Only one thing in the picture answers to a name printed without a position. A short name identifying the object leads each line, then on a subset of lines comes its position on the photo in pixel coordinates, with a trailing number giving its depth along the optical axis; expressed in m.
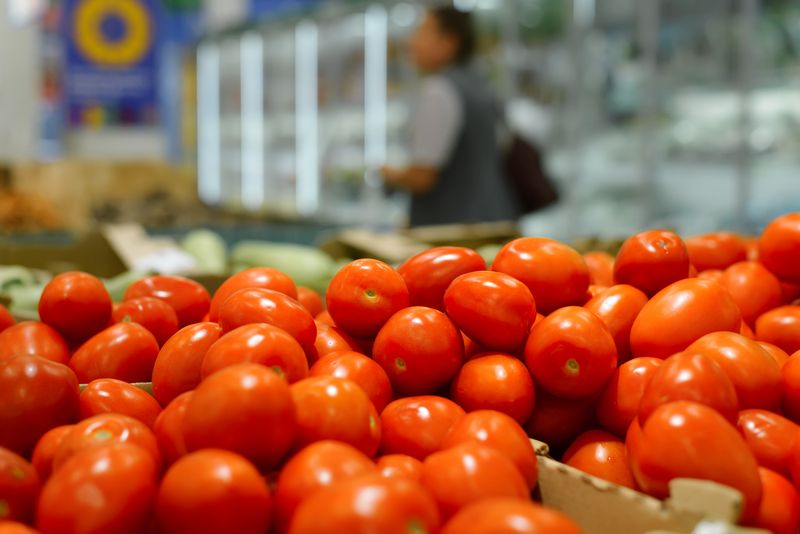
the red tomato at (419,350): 1.13
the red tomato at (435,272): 1.29
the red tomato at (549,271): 1.26
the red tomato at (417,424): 1.03
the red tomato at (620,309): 1.21
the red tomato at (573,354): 1.07
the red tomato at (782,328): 1.32
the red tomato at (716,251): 1.62
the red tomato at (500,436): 0.94
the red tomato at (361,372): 1.08
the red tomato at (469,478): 0.83
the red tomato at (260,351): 0.98
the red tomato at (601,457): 1.03
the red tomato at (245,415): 0.85
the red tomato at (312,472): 0.82
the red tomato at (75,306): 1.38
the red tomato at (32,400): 1.01
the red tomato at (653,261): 1.29
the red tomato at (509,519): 0.71
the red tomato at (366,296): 1.22
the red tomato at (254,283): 1.34
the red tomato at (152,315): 1.39
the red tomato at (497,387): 1.08
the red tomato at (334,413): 0.92
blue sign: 6.62
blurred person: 3.59
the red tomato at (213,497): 0.76
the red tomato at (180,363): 1.12
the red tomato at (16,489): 0.84
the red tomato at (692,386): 0.94
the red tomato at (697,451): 0.86
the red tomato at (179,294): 1.49
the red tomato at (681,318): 1.14
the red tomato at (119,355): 1.26
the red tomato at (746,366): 1.05
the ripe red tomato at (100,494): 0.78
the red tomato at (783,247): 1.42
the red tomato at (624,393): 1.08
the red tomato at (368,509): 0.71
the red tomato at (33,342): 1.30
